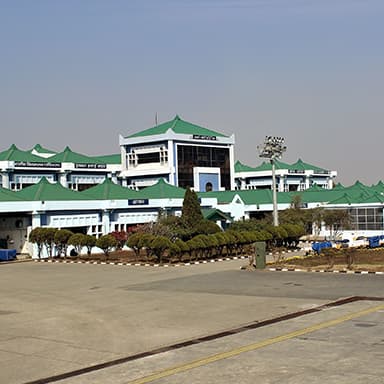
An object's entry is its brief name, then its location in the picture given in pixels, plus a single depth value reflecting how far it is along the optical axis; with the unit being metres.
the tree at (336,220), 68.31
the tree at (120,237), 50.23
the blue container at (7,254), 47.41
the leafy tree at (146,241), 41.19
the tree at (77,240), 45.88
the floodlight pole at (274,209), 53.78
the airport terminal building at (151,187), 52.69
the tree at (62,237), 47.09
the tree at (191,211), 49.97
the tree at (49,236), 47.62
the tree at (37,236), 47.81
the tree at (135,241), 42.25
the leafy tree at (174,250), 41.00
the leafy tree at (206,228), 48.68
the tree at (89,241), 45.82
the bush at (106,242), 44.34
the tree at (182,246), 41.47
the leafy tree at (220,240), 44.31
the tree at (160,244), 40.75
